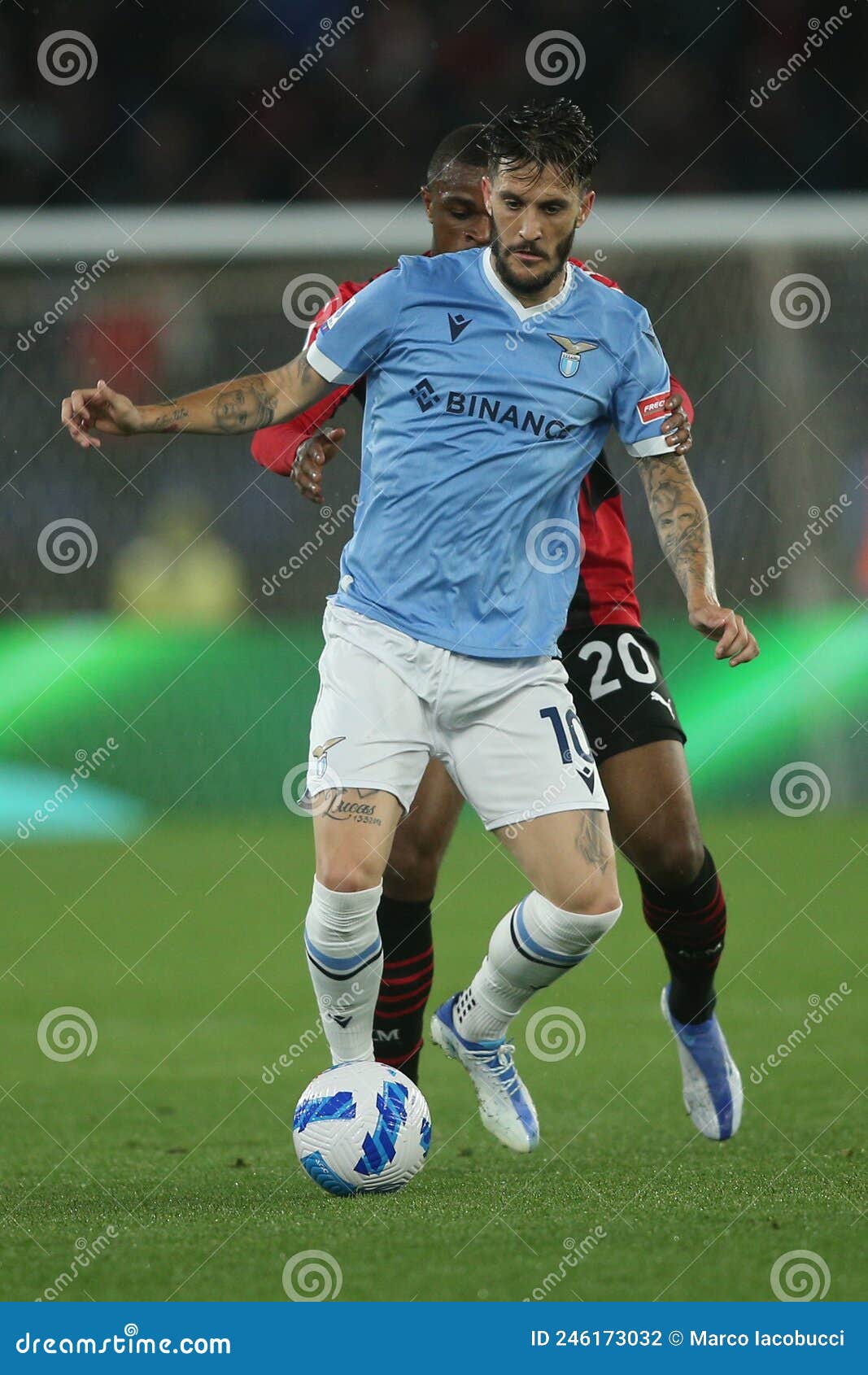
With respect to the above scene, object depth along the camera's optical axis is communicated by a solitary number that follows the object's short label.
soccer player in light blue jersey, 7.13
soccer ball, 6.84
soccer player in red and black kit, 8.53
